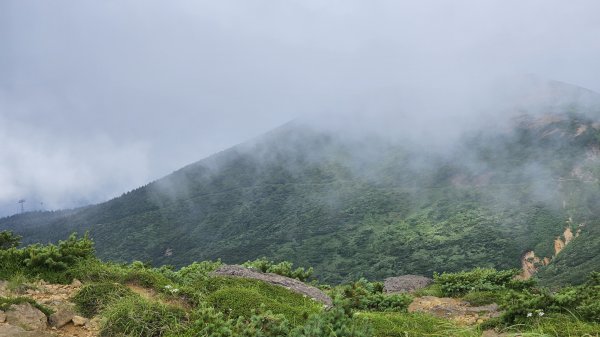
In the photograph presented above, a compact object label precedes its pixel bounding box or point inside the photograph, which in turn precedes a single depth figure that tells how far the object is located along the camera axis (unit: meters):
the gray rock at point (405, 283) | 17.75
